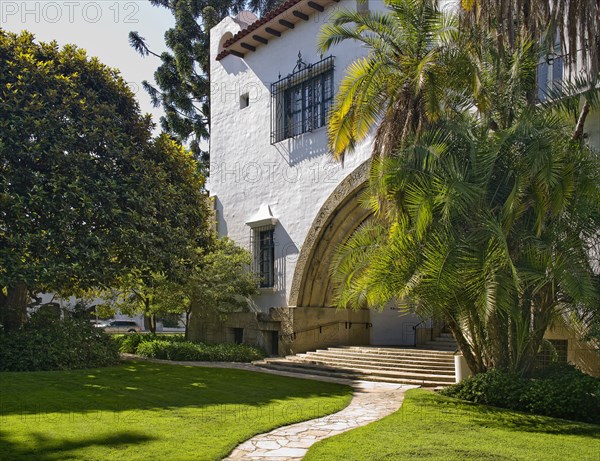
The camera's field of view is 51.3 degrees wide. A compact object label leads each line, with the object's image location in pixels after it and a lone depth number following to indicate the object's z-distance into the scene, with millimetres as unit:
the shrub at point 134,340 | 22062
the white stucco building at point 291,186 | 19266
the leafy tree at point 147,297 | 18786
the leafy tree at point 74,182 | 15195
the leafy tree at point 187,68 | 30344
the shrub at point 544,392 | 10180
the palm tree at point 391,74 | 12008
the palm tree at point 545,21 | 11688
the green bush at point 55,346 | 15320
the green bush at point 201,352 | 19719
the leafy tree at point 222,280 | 20078
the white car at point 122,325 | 50506
